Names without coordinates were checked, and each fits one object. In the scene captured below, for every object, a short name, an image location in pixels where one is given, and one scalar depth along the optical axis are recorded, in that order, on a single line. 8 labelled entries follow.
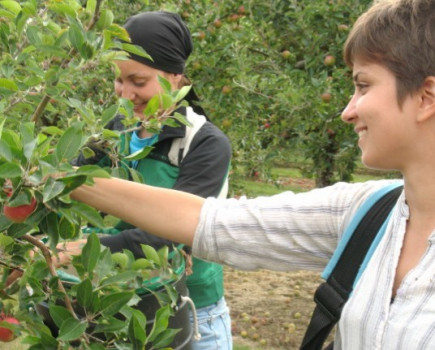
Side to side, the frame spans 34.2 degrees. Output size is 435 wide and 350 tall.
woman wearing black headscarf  1.96
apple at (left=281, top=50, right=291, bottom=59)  4.78
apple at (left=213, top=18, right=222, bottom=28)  5.16
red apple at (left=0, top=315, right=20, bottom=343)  1.48
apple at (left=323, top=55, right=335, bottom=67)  4.45
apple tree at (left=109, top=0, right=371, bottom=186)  4.42
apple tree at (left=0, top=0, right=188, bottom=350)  1.12
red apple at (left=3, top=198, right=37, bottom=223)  1.17
